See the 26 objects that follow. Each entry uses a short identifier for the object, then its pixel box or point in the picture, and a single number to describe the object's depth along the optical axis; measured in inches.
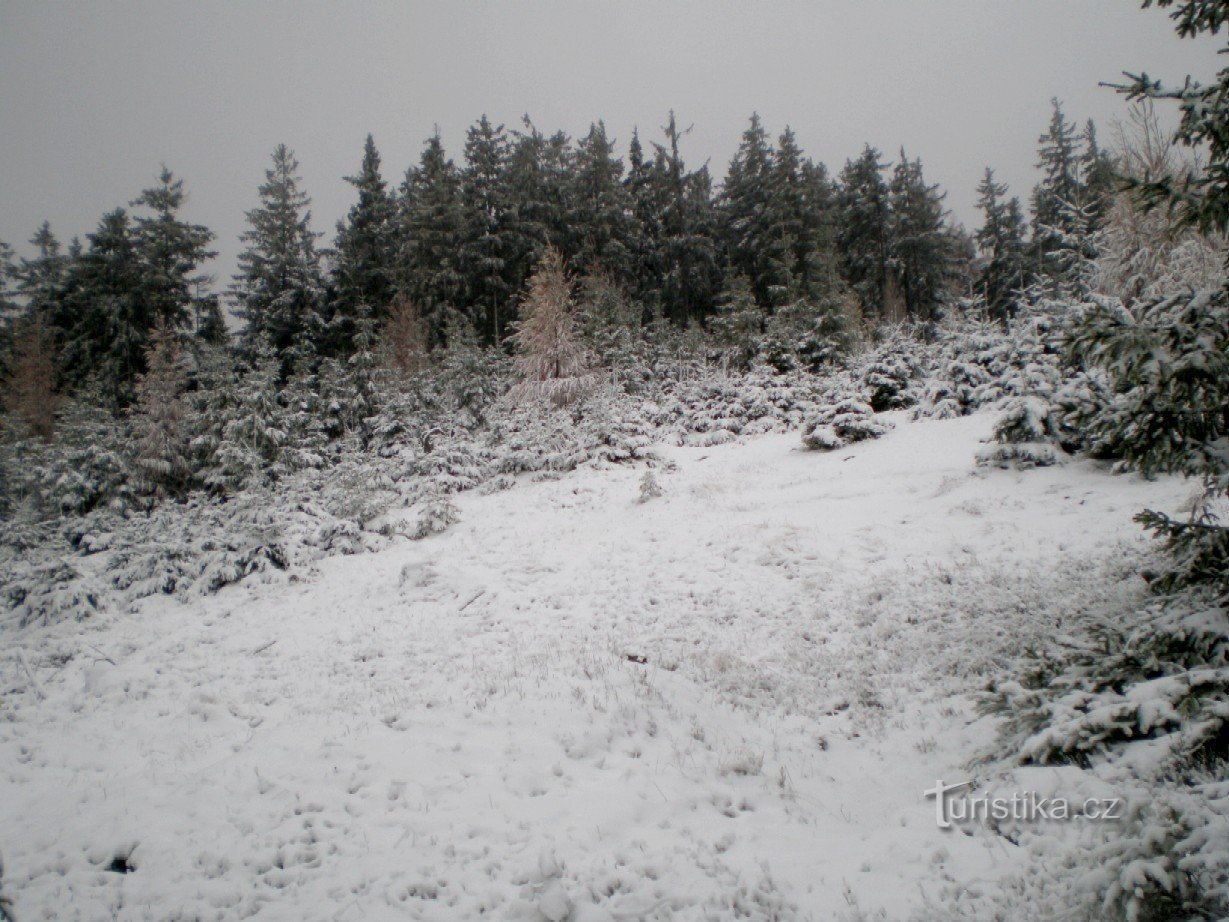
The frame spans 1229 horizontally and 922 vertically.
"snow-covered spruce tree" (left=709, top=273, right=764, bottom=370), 1219.9
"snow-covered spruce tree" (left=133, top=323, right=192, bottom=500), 935.0
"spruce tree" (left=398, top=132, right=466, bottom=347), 1509.6
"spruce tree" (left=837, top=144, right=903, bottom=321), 1716.3
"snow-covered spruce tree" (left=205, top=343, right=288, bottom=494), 812.6
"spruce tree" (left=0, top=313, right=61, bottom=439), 1227.2
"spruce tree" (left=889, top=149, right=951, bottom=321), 1691.7
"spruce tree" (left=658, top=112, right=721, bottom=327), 1707.7
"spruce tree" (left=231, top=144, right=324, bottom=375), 1427.2
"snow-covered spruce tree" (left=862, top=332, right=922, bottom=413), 826.8
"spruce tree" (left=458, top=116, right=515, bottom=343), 1562.5
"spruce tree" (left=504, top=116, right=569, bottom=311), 1605.6
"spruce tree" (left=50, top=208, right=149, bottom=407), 1392.7
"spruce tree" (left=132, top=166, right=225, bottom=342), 1449.3
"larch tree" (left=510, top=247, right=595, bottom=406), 973.8
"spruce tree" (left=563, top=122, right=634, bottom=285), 1632.6
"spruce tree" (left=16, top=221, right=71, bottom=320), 1579.7
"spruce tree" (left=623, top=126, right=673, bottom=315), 1720.0
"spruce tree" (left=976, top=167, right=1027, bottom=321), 1733.5
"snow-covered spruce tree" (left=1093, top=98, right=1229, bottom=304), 745.6
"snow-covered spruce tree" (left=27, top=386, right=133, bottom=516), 844.0
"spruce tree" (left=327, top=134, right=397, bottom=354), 1546.5
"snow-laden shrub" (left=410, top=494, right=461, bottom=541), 577.9
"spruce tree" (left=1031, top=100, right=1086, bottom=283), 1651.1
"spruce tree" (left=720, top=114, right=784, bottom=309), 1689.2
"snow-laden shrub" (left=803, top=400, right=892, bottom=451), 659.4
